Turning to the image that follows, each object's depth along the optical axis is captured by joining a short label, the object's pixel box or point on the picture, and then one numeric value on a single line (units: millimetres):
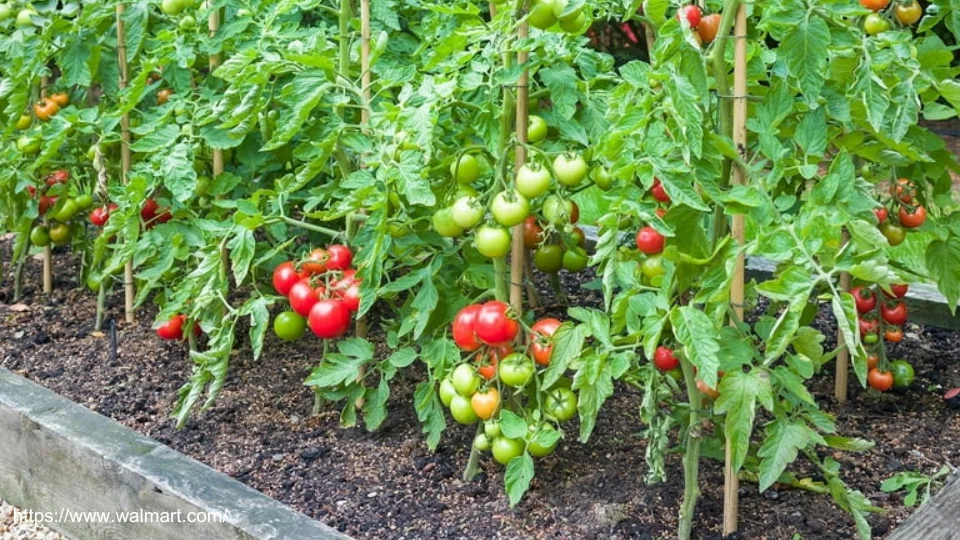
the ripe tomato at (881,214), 2564
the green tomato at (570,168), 2084
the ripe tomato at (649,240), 2012
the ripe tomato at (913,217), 2559
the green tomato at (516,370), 2252
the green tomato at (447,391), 2348
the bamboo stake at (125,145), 3363
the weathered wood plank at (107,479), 2340
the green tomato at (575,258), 2488
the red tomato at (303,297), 2555
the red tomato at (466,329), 2281
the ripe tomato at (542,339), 2254
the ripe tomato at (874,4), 2213
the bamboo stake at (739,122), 1924
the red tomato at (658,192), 2131
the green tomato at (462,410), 2311
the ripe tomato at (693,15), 1978
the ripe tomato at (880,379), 2789
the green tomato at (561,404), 2275
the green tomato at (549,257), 2488
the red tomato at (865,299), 2762
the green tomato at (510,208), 2098
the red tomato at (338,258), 2605
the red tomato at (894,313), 2791
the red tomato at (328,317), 2484
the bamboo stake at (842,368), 2789
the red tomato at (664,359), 2064
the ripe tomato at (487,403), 2271
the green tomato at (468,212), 2164
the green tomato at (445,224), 2244
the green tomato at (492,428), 2301
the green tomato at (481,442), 2368
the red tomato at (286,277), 2633
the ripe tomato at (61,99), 3568
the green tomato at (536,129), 2238
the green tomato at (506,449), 2281
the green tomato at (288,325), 2709
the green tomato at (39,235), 3684
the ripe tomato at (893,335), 2797
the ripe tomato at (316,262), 2602
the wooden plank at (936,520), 1754
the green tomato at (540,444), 2234
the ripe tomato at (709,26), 2031
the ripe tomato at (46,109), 3531
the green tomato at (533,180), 2078
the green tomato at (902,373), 2816
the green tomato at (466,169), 2213
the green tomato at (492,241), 2160
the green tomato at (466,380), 2281
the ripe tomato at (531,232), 2463
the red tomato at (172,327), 3125
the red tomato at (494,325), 2230
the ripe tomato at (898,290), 2682
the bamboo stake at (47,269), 3863
